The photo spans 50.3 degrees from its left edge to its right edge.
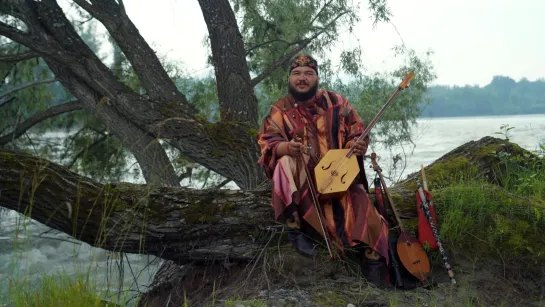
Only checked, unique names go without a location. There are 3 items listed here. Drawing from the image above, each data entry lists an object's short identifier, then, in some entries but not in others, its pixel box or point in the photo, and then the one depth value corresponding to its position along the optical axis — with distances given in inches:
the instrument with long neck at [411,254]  155.0
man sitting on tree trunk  151.9
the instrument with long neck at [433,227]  153.5
